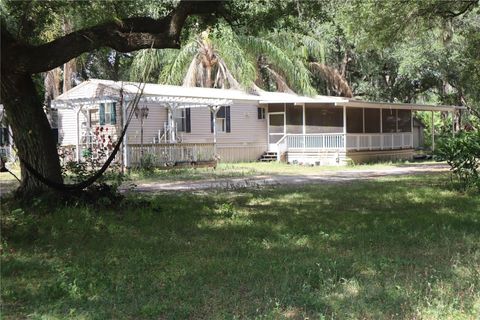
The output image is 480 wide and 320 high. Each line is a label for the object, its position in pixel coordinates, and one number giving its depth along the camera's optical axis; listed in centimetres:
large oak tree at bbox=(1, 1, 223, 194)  873
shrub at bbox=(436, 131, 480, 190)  1177
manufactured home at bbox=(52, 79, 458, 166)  2141
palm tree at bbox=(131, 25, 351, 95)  2555
